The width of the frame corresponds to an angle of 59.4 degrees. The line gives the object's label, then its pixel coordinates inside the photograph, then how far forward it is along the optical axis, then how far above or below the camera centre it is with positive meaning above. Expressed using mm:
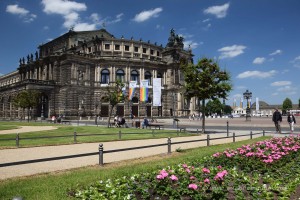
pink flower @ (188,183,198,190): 5698 -1711
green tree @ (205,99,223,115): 126075 -297
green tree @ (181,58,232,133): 25547 +2735
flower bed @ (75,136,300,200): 6012 -1975
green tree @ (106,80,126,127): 41503 +1827
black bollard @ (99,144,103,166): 9914 -1767
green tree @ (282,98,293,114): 160350 +1995
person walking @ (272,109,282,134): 24652 -1013
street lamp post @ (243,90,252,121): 62406 +2943
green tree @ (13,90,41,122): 52719 +1755
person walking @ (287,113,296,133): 24862 -1304
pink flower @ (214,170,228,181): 6272 -1636
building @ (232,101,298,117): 192375 -1988
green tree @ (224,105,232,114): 166550 -1659
